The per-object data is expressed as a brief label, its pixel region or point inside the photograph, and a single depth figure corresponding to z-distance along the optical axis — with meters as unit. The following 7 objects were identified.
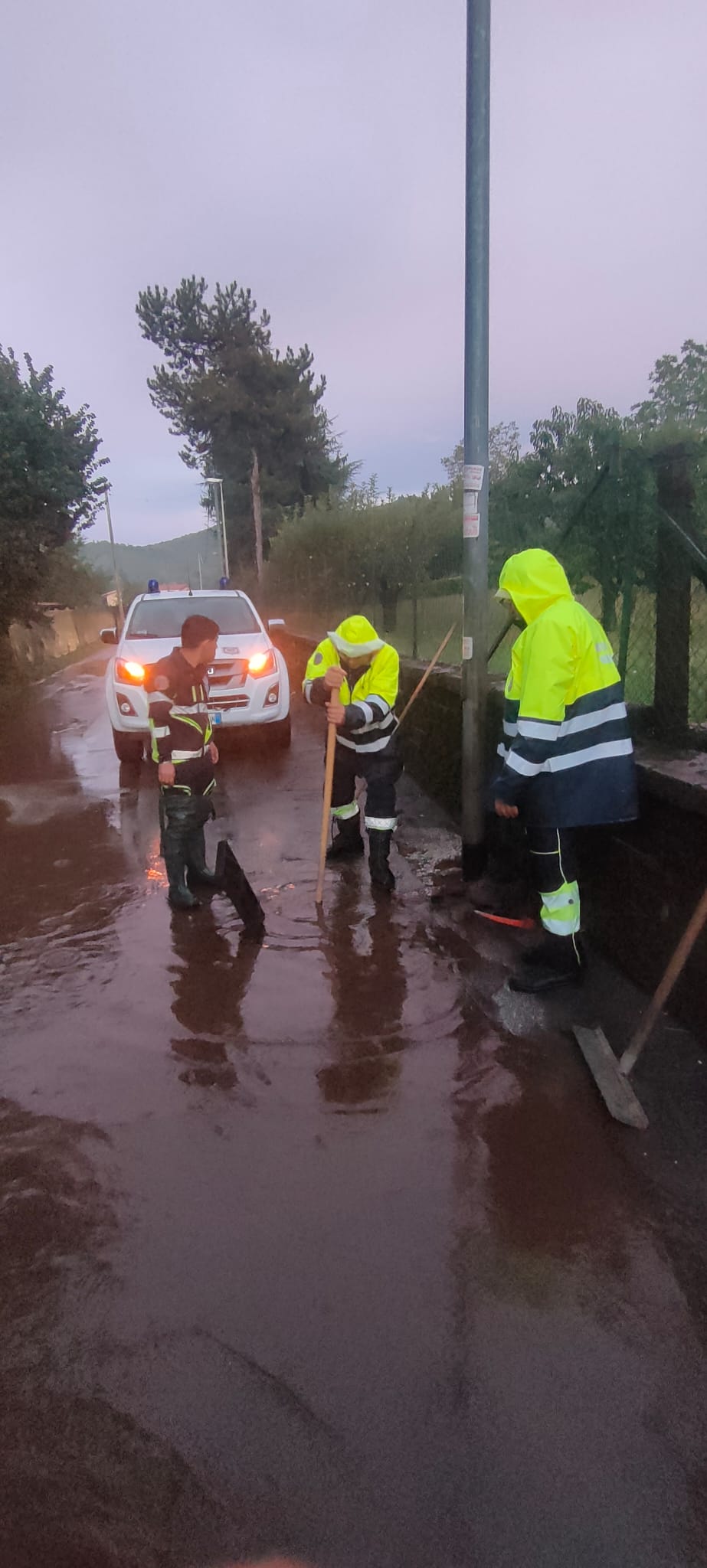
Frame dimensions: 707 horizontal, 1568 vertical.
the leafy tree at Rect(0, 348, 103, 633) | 15.88
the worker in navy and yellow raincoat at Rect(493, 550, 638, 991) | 3.75
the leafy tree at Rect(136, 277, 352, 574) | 37.25
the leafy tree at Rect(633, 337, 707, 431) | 4.23
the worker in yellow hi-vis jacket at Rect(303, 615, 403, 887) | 5.50
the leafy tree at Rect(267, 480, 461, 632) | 11.45
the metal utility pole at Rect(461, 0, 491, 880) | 4.90
